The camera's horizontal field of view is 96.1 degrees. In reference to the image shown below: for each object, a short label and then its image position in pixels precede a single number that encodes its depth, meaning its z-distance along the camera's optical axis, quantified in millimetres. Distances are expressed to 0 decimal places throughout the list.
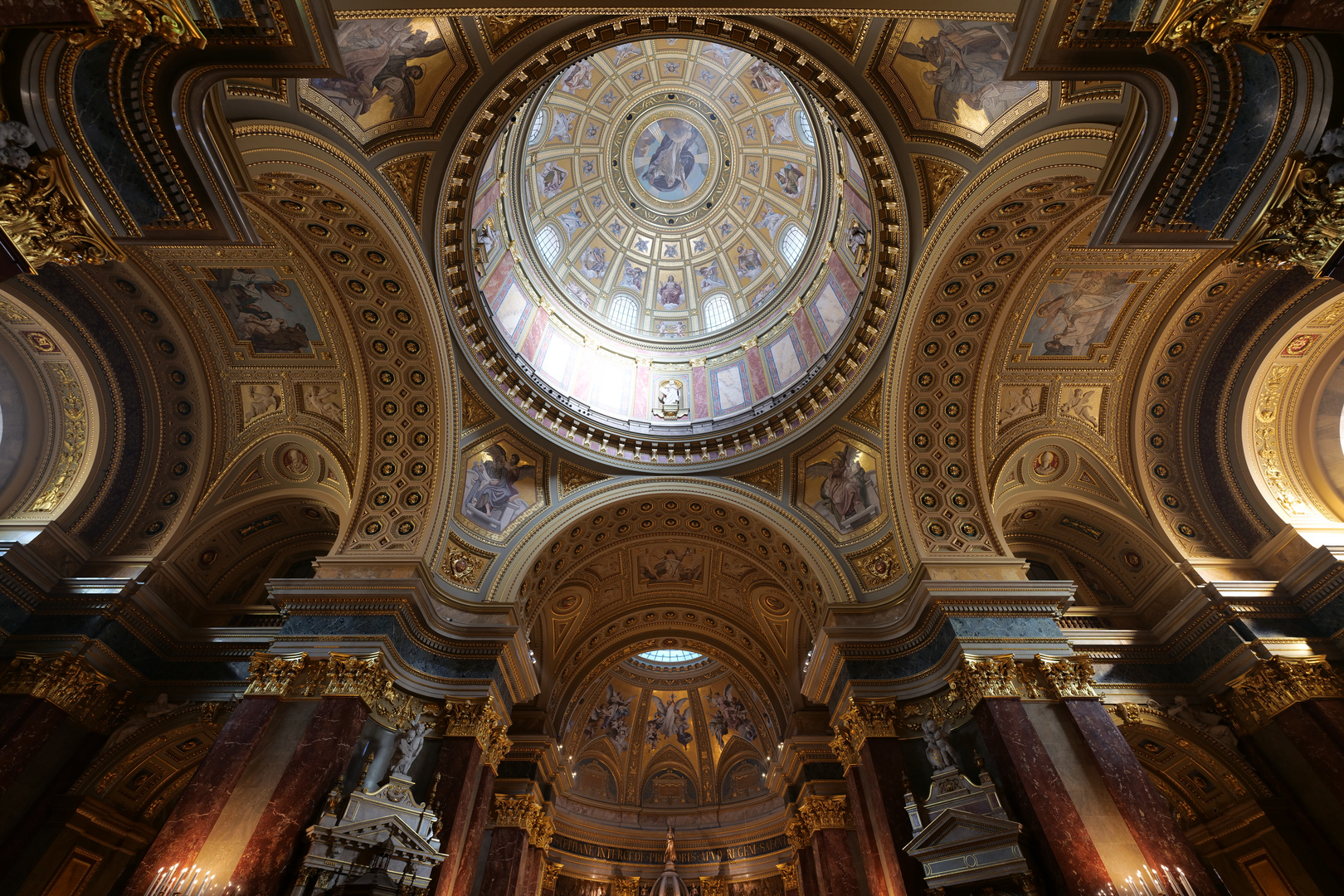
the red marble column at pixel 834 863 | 14773
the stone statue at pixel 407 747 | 10727
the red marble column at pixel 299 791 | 8510
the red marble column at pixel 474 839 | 10719
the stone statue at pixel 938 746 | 11047
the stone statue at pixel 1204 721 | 11609
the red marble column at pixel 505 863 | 14125
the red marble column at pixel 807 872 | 16641
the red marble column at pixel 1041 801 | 8680
